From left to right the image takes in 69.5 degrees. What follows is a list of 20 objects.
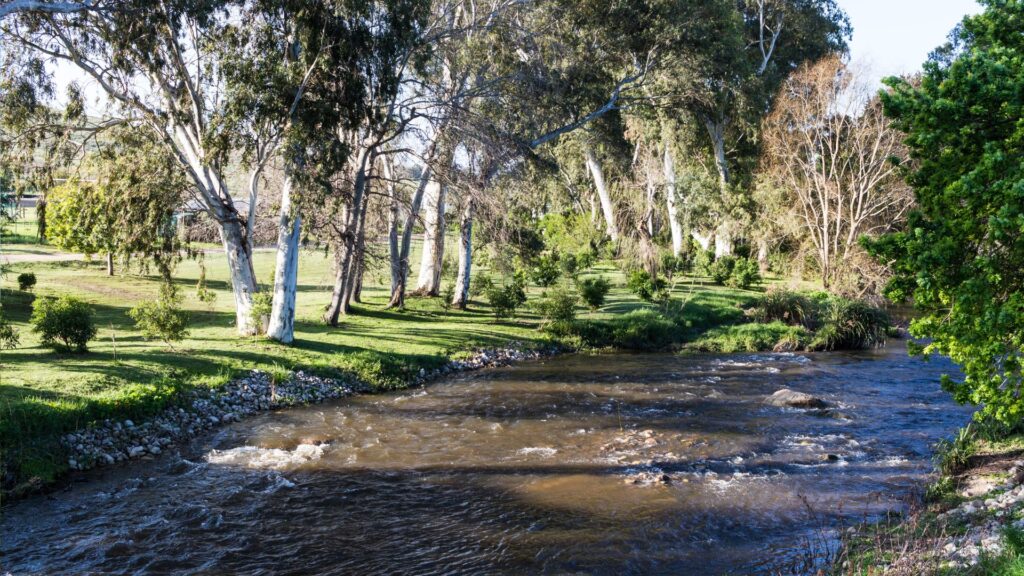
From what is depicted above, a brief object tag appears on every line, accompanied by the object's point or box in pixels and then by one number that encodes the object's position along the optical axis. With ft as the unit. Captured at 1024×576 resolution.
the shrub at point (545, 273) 112.27
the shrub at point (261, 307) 65.82
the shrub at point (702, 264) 136.87
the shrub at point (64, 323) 54.49
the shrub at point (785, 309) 95.96
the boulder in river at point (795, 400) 59.00
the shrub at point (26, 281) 81.82
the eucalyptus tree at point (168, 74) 59.06
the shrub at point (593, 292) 97.45
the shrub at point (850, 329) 88.43
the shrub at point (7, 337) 51.78
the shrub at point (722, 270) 129.18
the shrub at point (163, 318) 57.47
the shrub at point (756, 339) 88.89
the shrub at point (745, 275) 124.88
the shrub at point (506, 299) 91.97
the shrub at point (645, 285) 105.50
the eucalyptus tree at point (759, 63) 128.06
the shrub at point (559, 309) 88.12
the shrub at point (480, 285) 99.52
